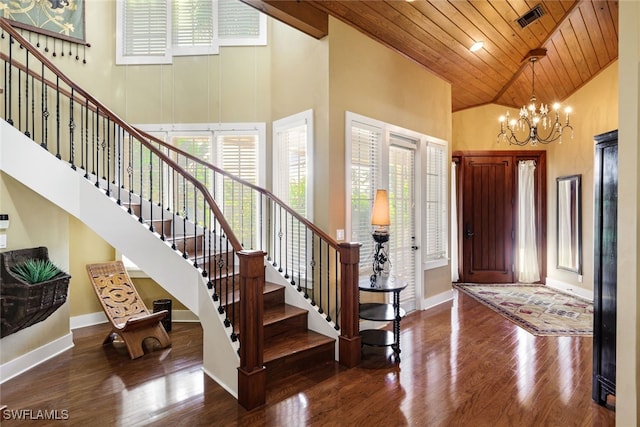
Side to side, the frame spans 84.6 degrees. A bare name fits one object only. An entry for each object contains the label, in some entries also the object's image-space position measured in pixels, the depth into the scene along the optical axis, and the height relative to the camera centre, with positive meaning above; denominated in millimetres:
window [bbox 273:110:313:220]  3768 +600
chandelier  5520 +1507
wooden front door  6742 -123
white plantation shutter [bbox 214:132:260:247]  4523 +459
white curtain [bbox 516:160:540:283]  6609 -273
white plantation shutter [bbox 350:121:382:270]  3863 +377
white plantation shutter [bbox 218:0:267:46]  4559 +2467
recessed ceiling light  4160 +2001
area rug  4199 -1364
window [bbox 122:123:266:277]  4520 +720
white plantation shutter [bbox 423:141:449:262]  4996 +131
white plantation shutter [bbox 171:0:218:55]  4645 +2469
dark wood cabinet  2432 -387
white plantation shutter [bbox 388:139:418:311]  4457 +12
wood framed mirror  5703 -170
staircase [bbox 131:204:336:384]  2943 -1159
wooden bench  3445 -1045
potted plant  2908 -633
